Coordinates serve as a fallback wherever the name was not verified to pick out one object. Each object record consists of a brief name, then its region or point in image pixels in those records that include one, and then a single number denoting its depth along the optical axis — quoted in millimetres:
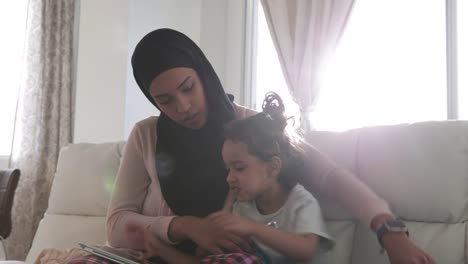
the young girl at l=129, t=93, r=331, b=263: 1219
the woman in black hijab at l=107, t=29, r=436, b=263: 1306
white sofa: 1312
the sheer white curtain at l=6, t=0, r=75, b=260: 3811
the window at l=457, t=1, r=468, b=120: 2695
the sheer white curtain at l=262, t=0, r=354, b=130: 3066
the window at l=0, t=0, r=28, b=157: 3904
